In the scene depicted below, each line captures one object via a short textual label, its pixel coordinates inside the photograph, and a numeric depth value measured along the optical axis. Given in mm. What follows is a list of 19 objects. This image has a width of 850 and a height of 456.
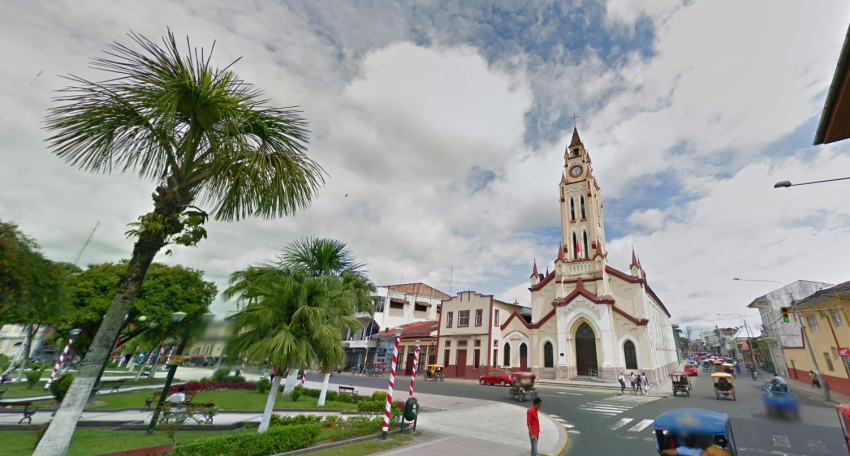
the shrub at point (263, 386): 17891
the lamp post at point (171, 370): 9250
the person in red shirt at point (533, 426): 7703
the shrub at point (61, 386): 12383
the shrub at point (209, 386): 18062
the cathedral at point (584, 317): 32500
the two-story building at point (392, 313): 46384
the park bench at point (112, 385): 19000
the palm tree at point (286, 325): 8641
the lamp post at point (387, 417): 9656
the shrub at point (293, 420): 9367
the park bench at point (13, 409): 9530
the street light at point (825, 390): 20497
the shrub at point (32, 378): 20006
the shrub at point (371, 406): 13684
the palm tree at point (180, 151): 6000
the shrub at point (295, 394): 15906
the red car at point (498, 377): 29172
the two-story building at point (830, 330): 20616
